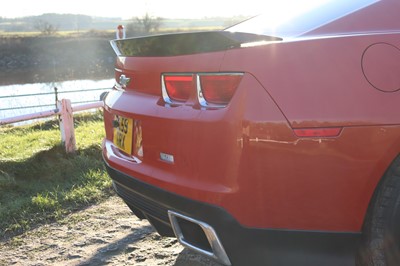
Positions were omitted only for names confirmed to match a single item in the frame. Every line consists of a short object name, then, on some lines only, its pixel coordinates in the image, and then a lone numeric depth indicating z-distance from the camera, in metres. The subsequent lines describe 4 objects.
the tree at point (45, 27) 55.46
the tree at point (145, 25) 56.69
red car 1.81
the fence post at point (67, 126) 4.99
